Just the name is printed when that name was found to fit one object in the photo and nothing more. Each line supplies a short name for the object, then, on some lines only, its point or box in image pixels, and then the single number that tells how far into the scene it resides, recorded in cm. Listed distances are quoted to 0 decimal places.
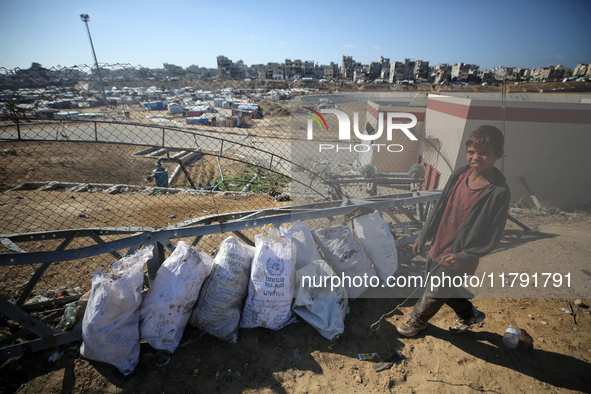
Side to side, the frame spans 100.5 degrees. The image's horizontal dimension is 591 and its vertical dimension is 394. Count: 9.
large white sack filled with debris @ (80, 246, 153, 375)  166
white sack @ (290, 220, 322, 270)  234
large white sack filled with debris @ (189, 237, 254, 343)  198
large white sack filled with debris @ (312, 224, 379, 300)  240
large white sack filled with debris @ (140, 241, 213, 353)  184
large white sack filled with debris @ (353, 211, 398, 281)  257
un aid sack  200
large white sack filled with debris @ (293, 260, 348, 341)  207
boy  183
